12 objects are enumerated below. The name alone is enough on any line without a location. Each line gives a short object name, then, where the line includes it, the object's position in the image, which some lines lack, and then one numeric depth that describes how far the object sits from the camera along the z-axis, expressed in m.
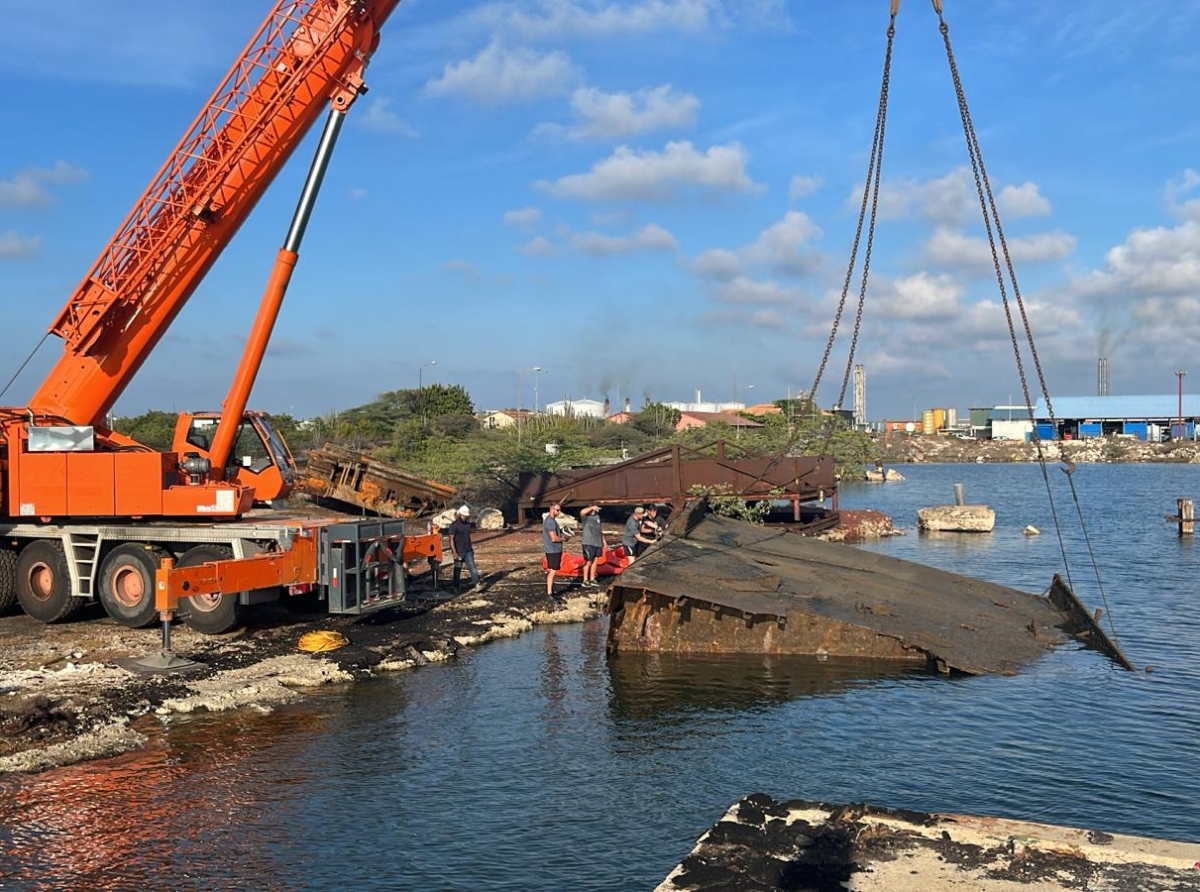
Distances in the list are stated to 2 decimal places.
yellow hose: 13.80
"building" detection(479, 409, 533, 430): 83.01
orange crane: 15.12
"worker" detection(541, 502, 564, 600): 18.45
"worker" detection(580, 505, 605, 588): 19.88
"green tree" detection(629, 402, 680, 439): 84.12
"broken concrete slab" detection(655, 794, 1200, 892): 5.75
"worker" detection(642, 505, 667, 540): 22.29
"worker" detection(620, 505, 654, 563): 21.14
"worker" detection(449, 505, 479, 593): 18.73
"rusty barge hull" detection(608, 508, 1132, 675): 13.46
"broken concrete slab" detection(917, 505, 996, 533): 35.00
